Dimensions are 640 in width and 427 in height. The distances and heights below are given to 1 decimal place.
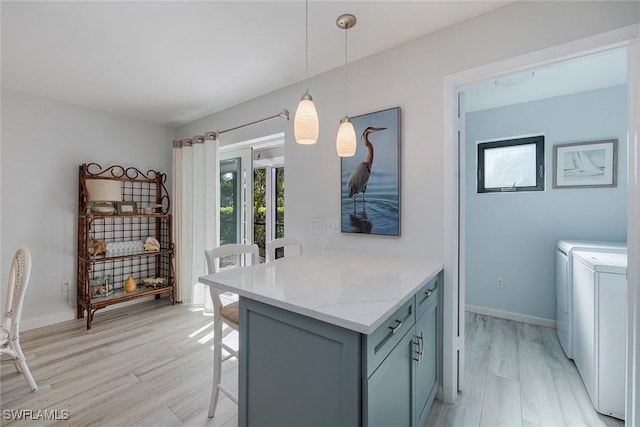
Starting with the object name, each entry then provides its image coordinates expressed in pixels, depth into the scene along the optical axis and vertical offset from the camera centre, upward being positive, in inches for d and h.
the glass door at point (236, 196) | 136.3 +8.1
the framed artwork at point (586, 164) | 100.3 +18.1
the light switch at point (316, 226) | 95.7 -4.8
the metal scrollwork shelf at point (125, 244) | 122.1 -15.3
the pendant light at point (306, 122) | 54.7 +18.0
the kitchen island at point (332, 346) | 37.3 -21.0
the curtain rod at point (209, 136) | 101.5 +36.0
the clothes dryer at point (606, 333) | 64.5 -29.3
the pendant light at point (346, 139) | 62.5 +16.6
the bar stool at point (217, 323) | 64.6 -26.3
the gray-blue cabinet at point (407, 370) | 38.2 -26.6
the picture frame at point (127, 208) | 130.1 +2.1
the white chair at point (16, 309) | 72.6 -25.6
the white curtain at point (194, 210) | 131.9 +1.1
